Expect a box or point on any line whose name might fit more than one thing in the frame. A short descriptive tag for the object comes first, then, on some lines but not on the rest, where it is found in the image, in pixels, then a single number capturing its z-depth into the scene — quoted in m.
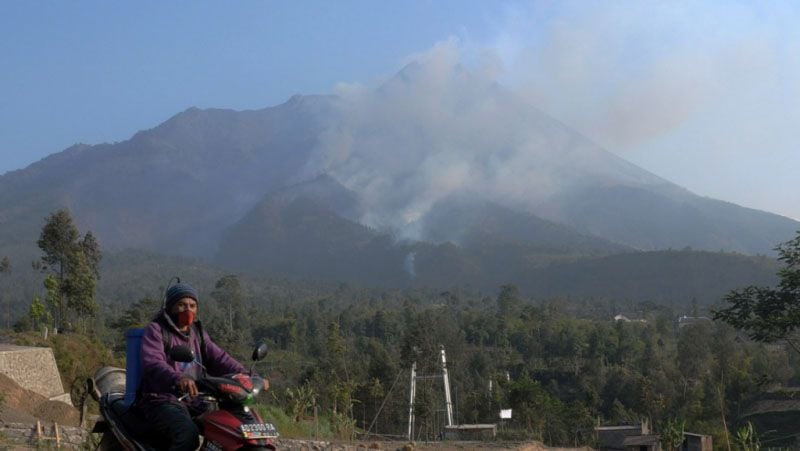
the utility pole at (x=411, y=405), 29.64
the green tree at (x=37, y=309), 36.75
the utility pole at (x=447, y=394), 30.37
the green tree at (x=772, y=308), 13.74
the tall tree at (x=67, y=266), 36.56
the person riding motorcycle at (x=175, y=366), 4.78
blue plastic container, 5.18
